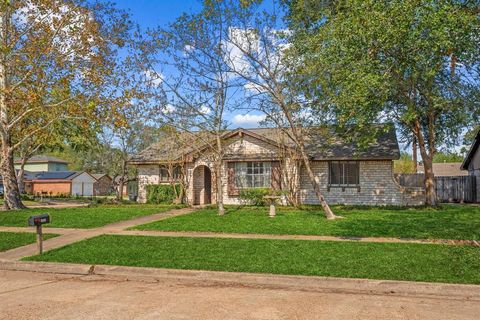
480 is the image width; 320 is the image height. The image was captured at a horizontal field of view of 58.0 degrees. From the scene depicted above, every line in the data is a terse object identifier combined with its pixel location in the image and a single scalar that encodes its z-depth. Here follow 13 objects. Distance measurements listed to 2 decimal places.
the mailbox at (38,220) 9.58
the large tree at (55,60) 17.03
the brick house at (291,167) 22.70
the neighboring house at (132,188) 32.79
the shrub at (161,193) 25.16
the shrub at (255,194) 22.97
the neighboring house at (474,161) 28.02
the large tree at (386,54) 11.50
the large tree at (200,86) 17.58
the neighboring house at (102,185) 60.44
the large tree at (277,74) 16.83
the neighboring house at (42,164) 71.81
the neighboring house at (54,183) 53.91
